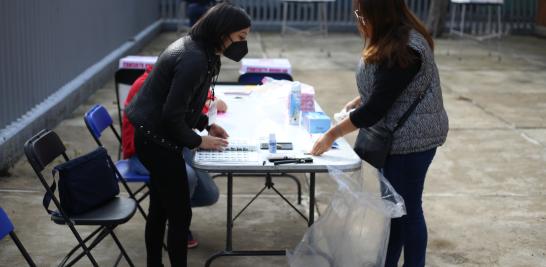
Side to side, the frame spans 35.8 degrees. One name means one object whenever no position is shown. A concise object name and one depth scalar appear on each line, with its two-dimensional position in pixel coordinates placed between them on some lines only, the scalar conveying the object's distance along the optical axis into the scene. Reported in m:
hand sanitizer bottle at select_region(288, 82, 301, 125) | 4.88
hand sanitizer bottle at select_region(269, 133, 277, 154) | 4.23
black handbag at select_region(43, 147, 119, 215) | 4.04
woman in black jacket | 3.76
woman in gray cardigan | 3.72
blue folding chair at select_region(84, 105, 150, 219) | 4.75
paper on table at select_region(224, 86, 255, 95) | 5.86
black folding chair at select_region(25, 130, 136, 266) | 4.04
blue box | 4.66
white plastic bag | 3.86
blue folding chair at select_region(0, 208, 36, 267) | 3.24
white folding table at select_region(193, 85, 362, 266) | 4.01
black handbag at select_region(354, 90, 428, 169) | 3.86
